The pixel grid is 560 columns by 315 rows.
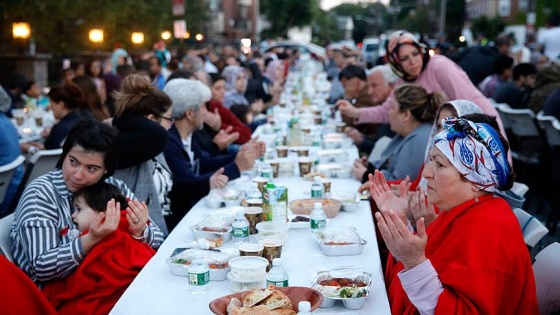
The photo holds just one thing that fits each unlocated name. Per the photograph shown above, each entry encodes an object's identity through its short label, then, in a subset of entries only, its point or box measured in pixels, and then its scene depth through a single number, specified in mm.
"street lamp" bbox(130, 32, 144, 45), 19953
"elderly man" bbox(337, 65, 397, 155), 7090
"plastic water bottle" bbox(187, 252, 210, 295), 2756
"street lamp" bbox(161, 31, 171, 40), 26641
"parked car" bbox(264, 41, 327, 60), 34219
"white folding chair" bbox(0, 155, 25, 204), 4809
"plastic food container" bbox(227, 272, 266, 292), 2693
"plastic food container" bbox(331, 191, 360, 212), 4061
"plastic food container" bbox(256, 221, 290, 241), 3318
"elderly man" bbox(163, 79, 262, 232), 4754
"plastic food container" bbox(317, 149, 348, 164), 5845
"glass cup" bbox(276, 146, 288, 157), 5941
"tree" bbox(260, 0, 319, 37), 52625
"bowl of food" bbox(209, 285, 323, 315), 2336
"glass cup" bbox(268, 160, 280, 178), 5213
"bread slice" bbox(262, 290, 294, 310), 2350
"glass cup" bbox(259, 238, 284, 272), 2979
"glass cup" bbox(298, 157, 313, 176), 5242
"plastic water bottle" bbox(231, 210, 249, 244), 3424
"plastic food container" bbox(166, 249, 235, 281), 2850
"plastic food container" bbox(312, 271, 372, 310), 2564
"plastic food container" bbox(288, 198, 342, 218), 3875
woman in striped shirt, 3064
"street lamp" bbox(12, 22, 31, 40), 13938
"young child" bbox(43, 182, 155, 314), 3037
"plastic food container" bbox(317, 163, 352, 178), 5281
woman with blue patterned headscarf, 2371
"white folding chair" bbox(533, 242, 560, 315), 2676
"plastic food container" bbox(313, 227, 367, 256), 3170
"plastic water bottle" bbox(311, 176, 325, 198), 4305
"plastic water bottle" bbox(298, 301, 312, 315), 2230
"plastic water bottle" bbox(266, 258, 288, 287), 2631
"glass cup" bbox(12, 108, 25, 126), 8477
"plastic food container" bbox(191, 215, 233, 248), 3373
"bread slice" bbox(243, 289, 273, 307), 2368
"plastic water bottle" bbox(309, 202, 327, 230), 3592
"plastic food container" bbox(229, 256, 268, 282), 2697
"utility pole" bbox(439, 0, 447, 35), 49781
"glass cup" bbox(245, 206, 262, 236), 3555
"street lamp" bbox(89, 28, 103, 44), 17188
